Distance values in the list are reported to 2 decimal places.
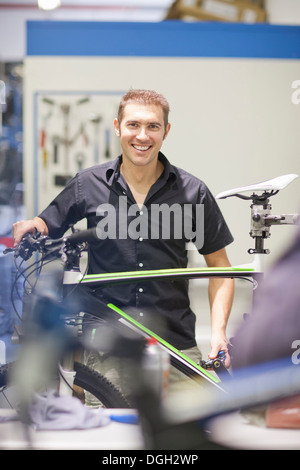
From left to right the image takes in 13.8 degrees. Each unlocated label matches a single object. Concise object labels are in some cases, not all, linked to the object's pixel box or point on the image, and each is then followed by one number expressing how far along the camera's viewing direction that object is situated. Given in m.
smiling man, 3.77
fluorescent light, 4.32
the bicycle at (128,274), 3.58
